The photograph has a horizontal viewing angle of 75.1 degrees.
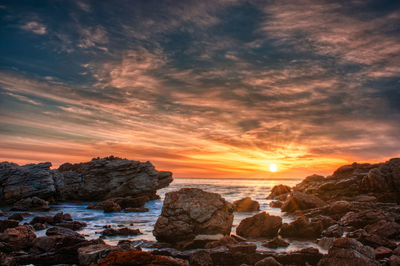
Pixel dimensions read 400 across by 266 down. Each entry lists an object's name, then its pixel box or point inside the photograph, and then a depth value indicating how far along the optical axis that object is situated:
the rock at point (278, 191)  69.94
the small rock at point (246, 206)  42.03
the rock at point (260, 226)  21.03
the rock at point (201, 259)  12.44
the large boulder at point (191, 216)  18.83
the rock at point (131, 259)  8.35
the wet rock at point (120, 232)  20.87
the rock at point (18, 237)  14.98
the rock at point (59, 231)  19.12
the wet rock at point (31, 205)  36.88
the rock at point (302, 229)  20.84
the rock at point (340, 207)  30.09
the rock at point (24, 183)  42.66
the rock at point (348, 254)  10.66
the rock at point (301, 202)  36.22
